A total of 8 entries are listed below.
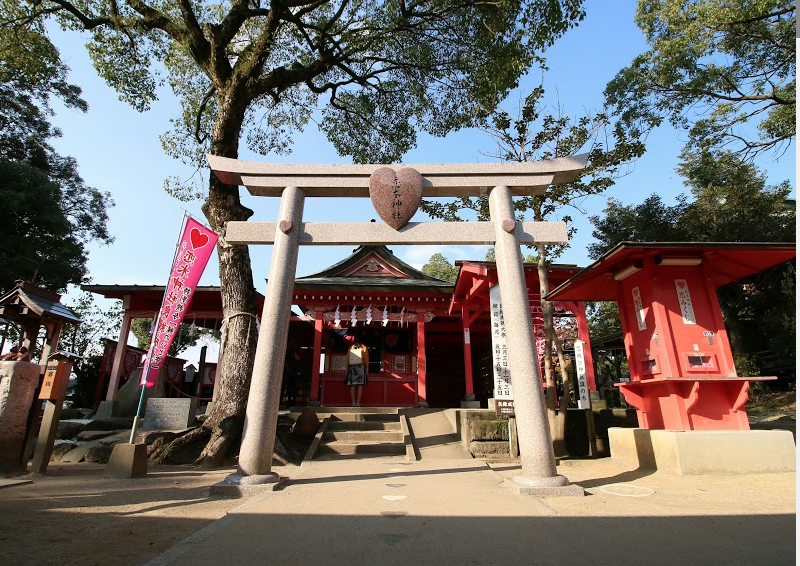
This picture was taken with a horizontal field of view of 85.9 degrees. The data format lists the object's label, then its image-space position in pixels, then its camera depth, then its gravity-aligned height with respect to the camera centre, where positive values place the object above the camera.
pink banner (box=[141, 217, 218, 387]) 6.58 +1.97
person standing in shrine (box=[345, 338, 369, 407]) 12.16 +1.20
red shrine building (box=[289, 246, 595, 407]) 12.48 +2.83
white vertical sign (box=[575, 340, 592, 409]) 9.65 +0.63
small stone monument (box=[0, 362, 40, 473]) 5.39 +0.02
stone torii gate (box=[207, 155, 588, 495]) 5.23 +2.44
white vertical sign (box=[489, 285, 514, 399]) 8.62 +1.04
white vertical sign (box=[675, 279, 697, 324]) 6.44 +1.56
